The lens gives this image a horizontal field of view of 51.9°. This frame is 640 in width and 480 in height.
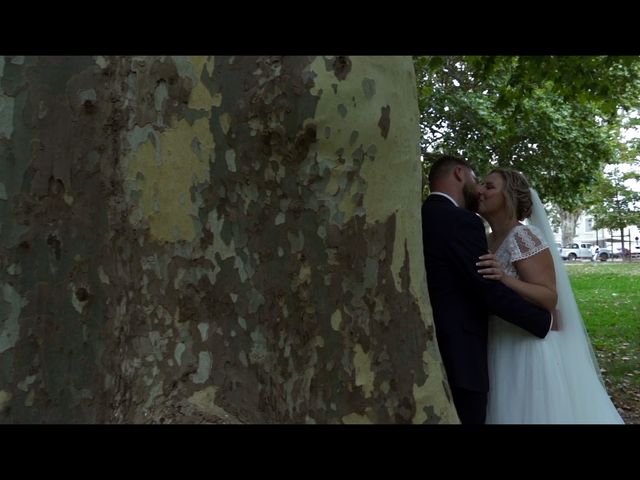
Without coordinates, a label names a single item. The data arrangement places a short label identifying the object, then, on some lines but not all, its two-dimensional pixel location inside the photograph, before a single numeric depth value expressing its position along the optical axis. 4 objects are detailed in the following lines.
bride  3.79
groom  3.34
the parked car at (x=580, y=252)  50.29
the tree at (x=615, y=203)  30.59
